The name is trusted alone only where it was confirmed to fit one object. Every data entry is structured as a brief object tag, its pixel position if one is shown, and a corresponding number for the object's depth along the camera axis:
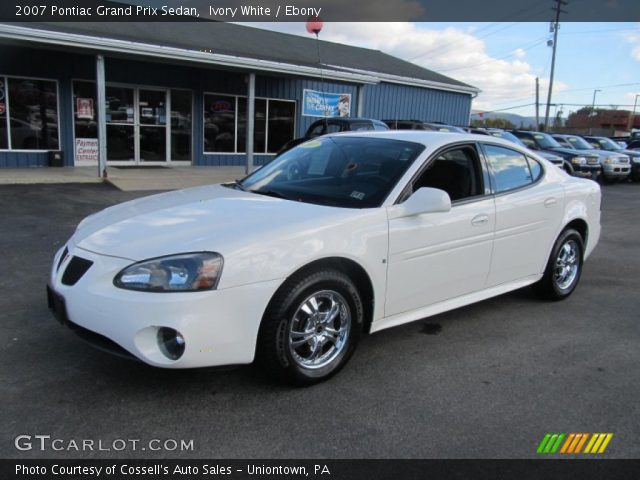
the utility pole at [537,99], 48.12
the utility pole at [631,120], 74.38
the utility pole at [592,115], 80.81
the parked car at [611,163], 18.06
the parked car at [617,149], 19.78
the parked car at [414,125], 16.12
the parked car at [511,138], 15.85
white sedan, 2.93
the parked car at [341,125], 13.30
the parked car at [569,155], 16.70
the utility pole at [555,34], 40.88
